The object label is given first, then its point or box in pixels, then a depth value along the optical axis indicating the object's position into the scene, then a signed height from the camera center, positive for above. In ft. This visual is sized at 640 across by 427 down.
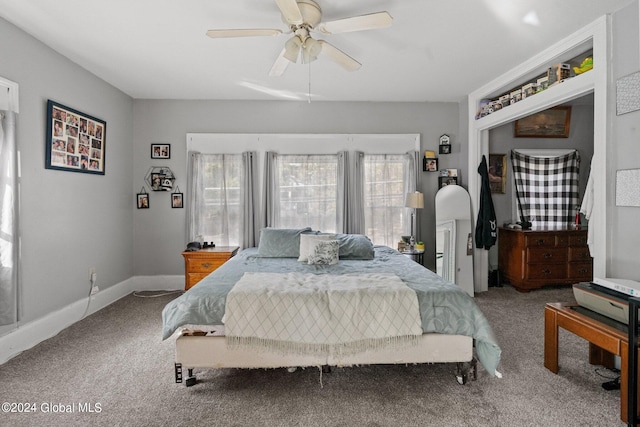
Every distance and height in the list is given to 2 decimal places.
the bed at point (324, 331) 7.02 -2.57
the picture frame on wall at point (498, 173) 15.64 +1.88
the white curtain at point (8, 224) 8.34 -0.33
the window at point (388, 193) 15.12 +0.88
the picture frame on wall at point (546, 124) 15.53 +4.18
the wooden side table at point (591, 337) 6.12 -2.57
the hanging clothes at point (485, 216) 14.03 -0.15
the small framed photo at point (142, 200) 14.82 +0.52
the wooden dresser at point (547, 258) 14.33 -2.01
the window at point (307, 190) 14.99 +1.00
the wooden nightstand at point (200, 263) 13.04 -2.03
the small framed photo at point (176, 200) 14.83 +0.52
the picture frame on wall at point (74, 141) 10.04 +2.38
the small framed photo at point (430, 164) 15.25 +2.21
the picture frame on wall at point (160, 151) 14.80 +2.72
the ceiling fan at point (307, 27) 6.73 +4.01
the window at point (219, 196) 14.83 +0.71
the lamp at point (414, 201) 14.14 +0.49
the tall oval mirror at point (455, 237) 13.80 -1.04
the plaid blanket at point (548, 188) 15.72 +1.17
